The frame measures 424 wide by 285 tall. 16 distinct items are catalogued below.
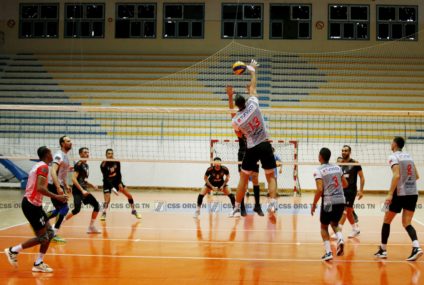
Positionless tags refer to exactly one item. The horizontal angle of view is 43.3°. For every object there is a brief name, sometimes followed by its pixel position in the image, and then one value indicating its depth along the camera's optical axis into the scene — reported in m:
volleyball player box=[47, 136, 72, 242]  9.66
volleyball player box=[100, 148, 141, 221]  13.10
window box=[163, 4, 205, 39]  26.58
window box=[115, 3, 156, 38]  26.88
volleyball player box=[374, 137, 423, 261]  8.69
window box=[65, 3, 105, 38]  27.11
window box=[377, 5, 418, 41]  25.95
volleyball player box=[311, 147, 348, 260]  8.70
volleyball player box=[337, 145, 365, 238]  10.84
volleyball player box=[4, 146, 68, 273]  7.70
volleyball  8.88
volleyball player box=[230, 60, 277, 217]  8.74
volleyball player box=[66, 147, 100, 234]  11.23
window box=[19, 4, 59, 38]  27.36
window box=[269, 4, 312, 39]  26.12
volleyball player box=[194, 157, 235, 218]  13.85
